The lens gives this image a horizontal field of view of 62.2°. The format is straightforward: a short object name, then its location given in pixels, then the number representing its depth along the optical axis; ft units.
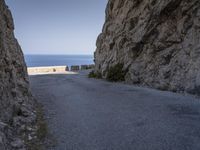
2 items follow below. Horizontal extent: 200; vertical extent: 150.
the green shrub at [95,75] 54.34
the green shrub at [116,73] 44.86
